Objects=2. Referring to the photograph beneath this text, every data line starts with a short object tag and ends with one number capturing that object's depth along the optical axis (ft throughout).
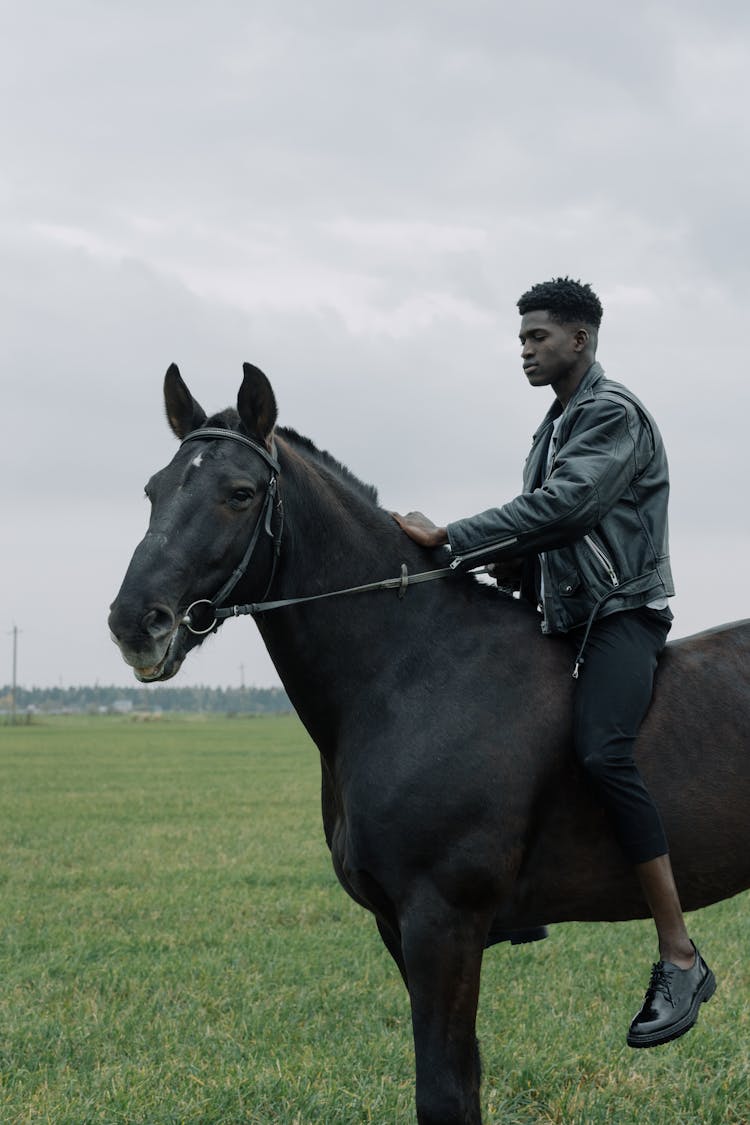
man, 13.94
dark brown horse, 13.25
